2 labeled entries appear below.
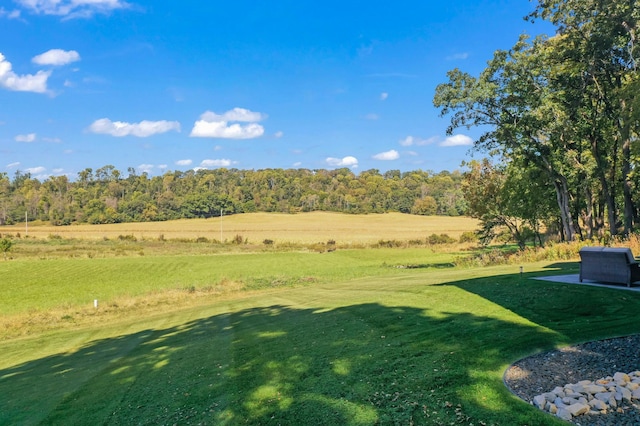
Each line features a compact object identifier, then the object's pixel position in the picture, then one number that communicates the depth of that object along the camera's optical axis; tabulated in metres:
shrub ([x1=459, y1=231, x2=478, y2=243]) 57.43
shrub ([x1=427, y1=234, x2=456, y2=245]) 59.72
